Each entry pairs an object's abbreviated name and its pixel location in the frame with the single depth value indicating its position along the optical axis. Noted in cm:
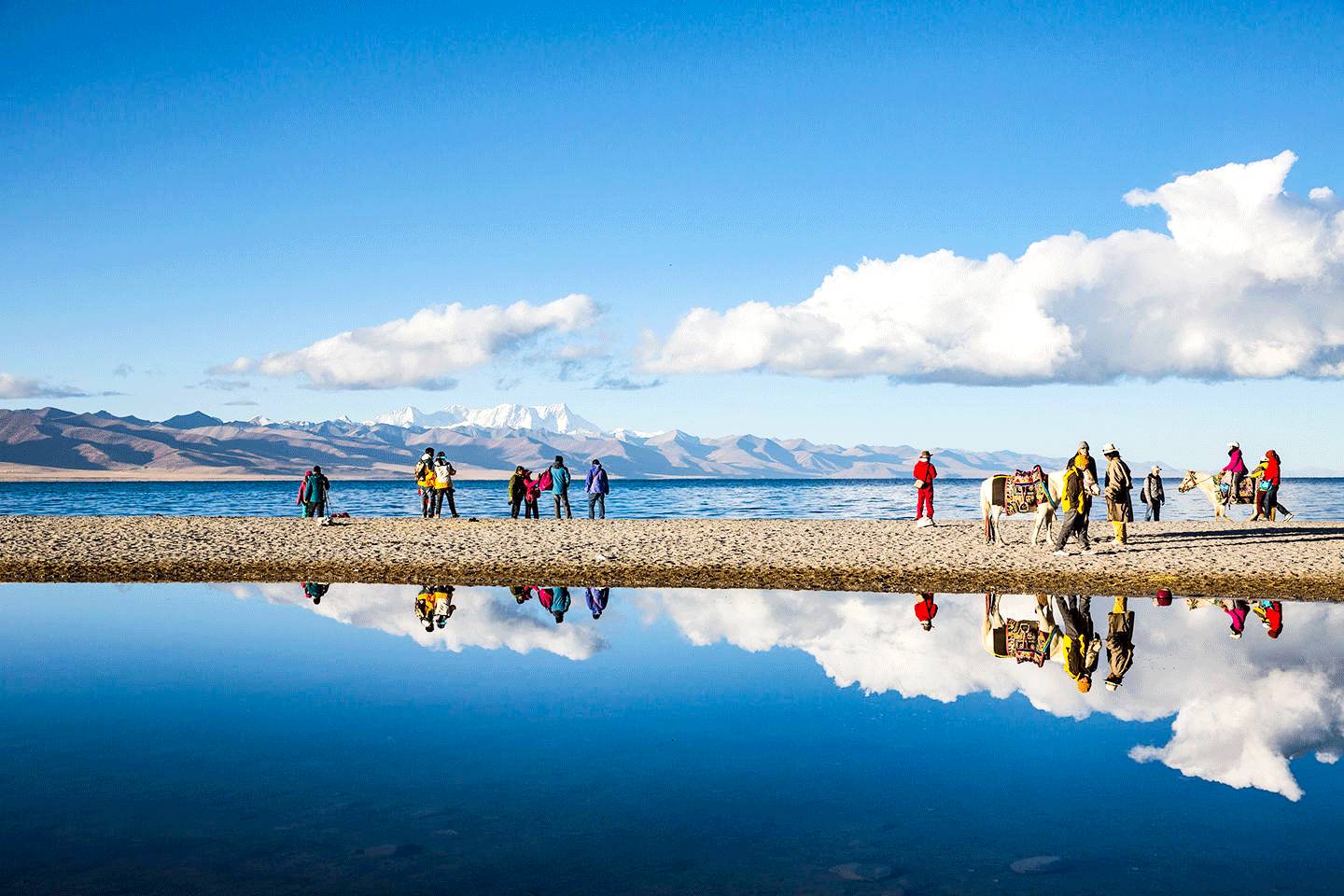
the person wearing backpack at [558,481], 3612
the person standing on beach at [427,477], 3547
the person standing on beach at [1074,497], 2316
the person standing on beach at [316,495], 3453
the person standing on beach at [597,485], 3638
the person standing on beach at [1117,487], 2403
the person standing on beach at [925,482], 3155
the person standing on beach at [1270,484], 3666
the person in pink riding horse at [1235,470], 3691
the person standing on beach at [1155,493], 3900
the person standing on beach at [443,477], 3553
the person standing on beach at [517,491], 3569
